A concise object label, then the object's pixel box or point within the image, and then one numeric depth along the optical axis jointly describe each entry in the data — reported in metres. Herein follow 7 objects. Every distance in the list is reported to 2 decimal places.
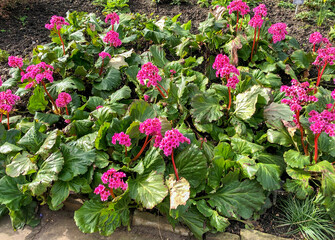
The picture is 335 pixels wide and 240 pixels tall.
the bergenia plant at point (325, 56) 3.31
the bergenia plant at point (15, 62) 3.37
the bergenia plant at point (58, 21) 3.59
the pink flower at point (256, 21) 3.71
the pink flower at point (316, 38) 3.76
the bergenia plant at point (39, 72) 3.15
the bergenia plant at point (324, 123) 2.49
